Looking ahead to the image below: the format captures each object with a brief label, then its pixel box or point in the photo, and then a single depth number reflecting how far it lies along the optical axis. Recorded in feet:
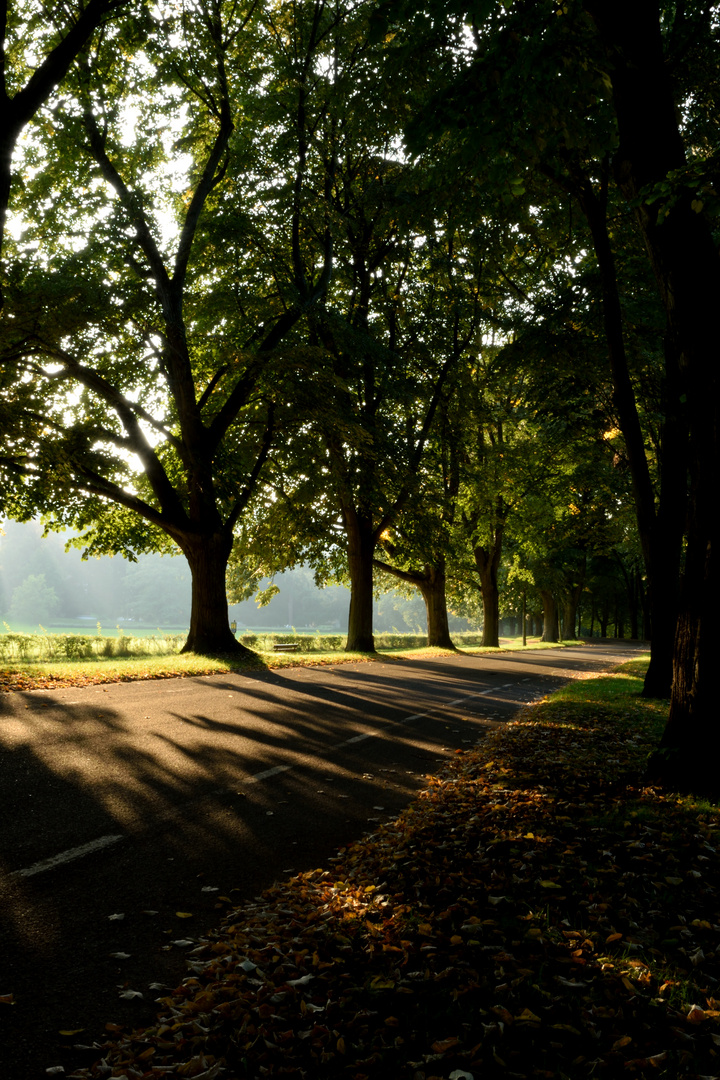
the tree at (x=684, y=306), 18.70
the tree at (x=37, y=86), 27.81
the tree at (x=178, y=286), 48.42
